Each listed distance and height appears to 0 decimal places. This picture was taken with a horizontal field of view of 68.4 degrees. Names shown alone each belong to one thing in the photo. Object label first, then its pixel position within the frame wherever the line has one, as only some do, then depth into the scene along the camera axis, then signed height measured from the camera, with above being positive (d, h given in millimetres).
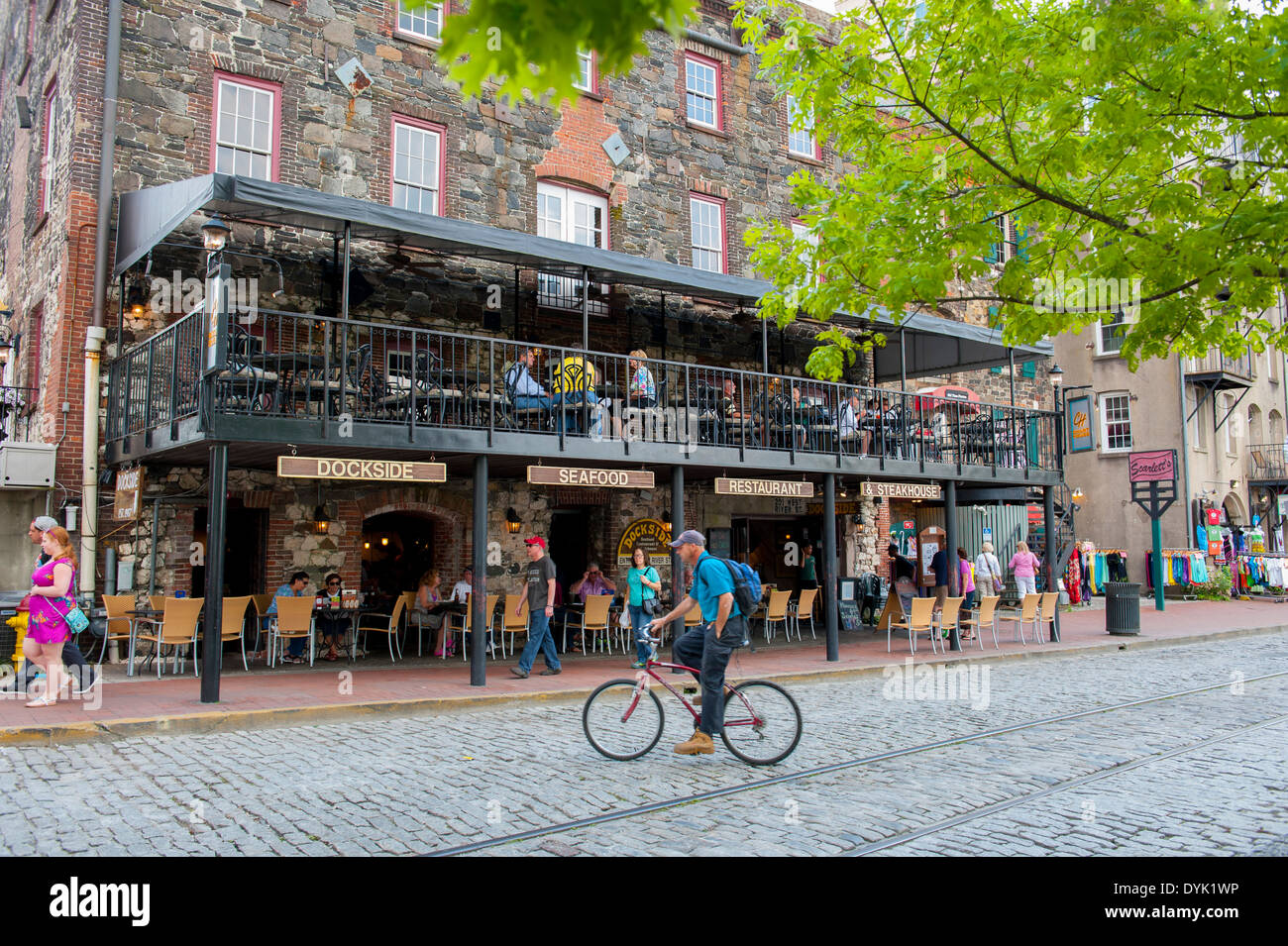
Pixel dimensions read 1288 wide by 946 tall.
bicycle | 7145 -1324
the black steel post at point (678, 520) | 13102 +386
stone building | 11727 +4079
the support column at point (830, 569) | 14102 -327
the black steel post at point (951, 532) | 16406 +258
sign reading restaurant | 13762 +889
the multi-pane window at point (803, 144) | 19891 +8539
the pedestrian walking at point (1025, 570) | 18734 -458
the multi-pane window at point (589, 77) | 16848 +8428
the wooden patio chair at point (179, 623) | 10938 -847
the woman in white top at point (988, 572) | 18281 -484
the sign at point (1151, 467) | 23156 +1975
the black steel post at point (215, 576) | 9406 -267
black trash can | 18016 -1197
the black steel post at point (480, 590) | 10695 -466
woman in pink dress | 8727 -551
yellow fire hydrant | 9664 -883
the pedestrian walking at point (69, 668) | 9125 -1197
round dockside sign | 17078 +129
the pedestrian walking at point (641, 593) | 12492 -608
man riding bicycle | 7023 -658
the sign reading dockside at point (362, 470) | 10156 +879
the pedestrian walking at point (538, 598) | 11625 -614
